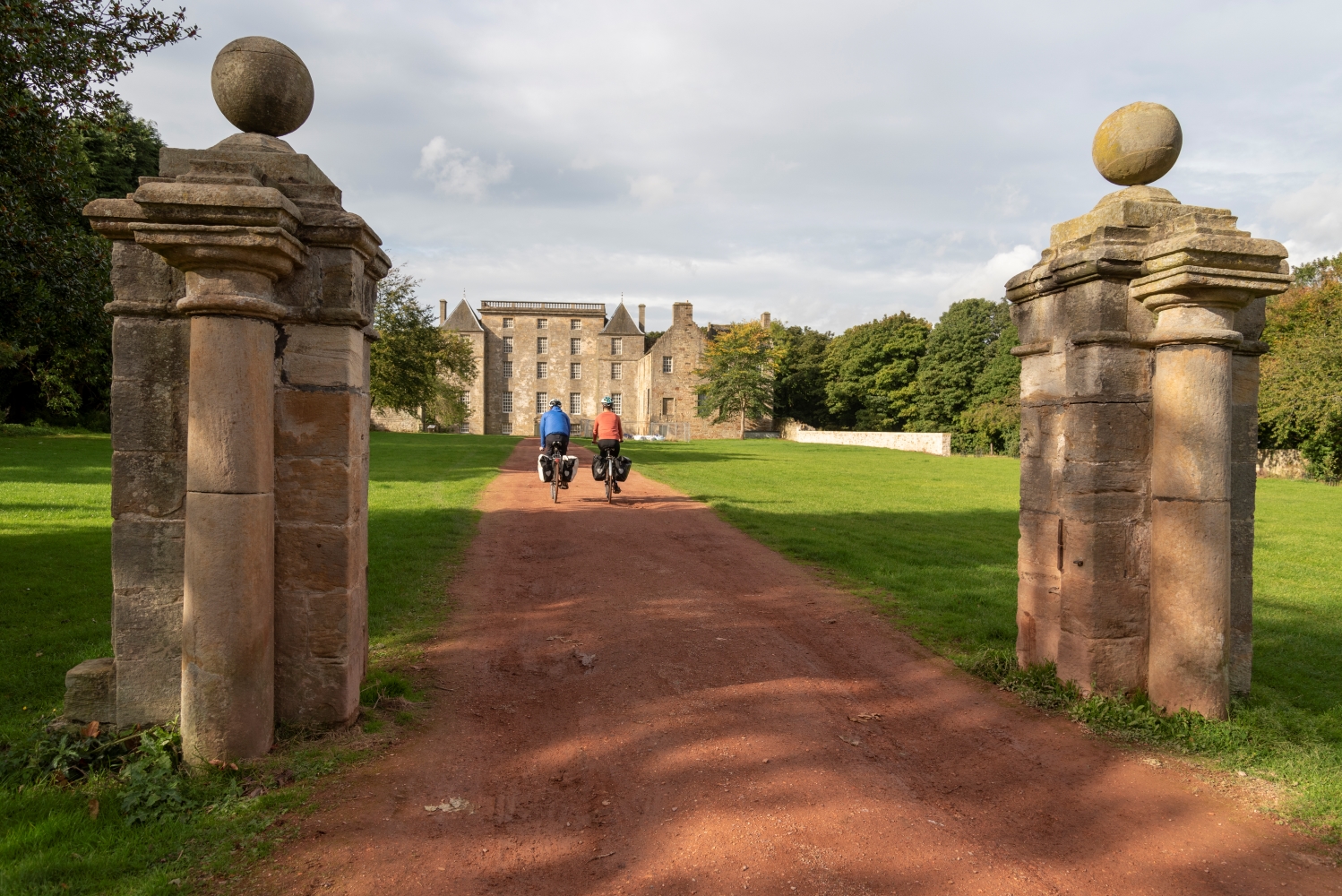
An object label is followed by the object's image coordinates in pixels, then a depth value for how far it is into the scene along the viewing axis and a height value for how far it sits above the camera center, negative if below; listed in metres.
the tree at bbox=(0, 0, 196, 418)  5.81 +2.10
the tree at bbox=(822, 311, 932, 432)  54.94 +4.30
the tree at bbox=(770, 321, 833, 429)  61.09 +3.77
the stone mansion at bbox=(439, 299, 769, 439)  62.62 +5.51
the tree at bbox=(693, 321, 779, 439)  52.19 +4.03
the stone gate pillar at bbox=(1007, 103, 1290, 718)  4.36 +0.02
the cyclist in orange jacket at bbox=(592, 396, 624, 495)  12.96 -0.06
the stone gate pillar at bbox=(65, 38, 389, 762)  3.61 -0.11
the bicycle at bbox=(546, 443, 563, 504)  12.77 -0.64
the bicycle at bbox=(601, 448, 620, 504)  12.85 -0.64
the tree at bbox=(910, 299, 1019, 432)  50.28 +4.88
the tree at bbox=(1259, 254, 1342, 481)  28.41 +2.32
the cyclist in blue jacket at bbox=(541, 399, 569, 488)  12.99 -0.01
